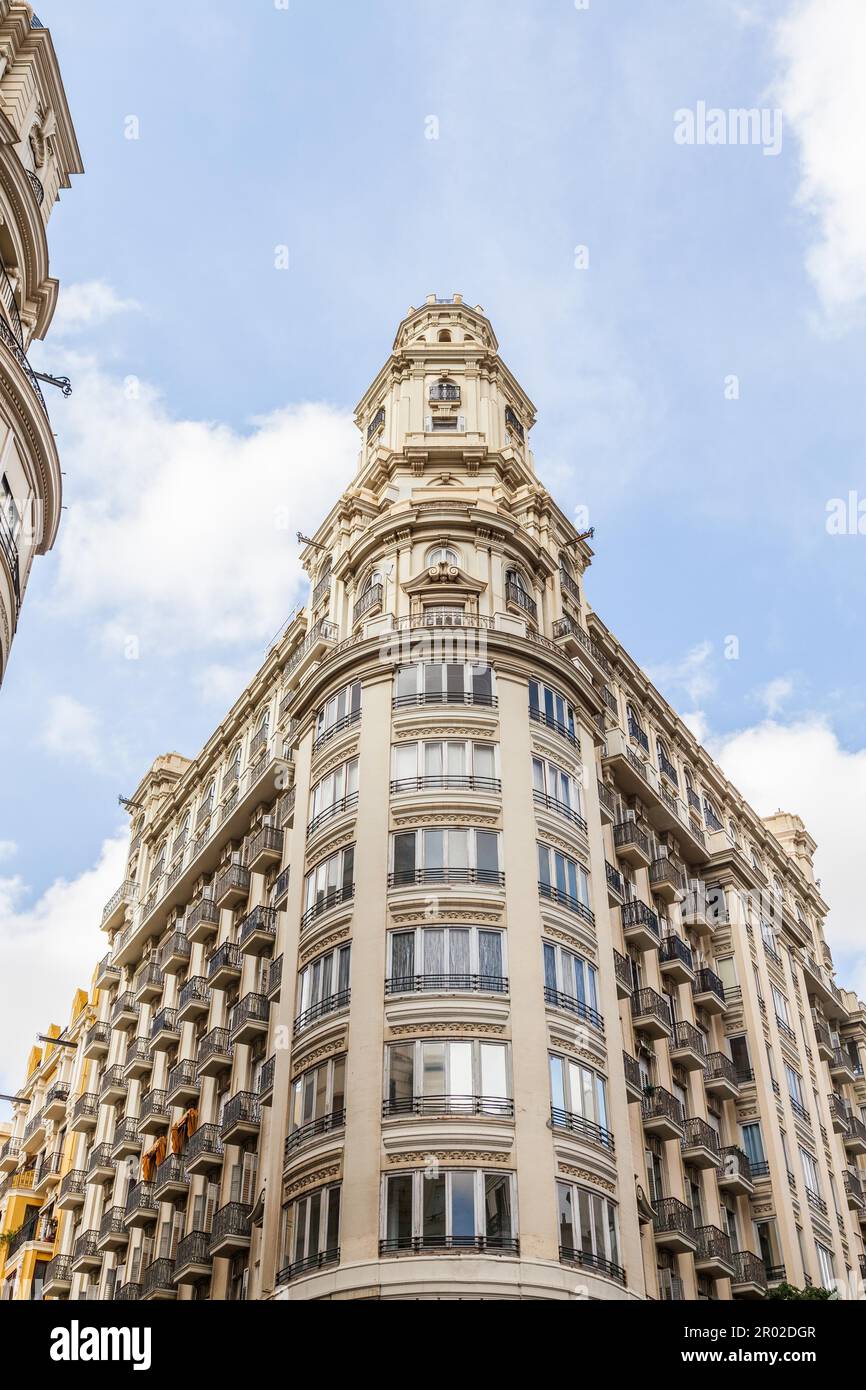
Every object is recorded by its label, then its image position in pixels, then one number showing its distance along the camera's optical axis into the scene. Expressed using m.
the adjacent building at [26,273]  30.56
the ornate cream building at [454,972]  32.84
